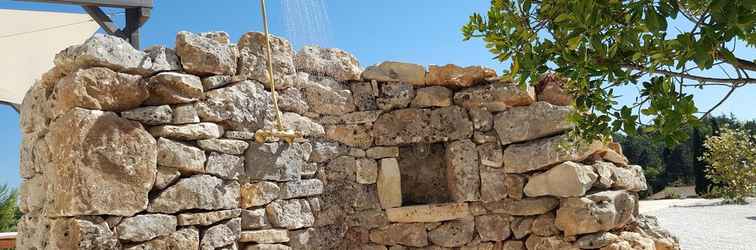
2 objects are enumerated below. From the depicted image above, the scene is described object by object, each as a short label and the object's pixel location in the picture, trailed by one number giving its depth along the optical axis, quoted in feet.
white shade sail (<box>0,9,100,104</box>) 21.09
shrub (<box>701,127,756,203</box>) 34.30
